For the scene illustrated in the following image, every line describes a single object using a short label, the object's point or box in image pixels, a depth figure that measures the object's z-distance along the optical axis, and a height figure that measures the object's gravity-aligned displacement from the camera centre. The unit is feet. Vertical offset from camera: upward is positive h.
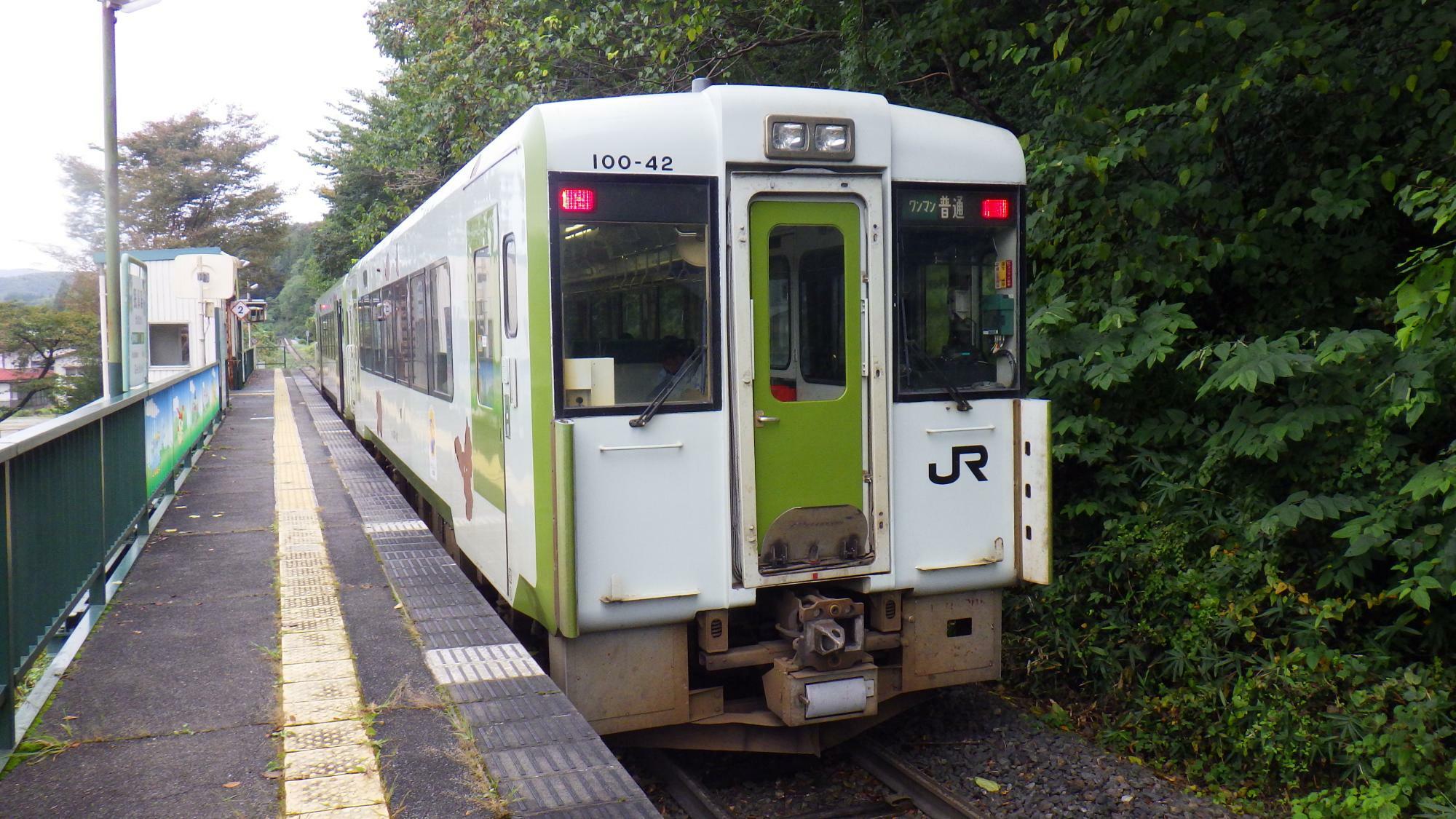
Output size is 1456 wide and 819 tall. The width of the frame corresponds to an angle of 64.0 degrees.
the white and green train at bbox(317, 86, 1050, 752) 16.03 -0.54
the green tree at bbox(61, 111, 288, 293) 176.96 +29.37
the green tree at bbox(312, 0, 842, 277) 33.60 +9.95
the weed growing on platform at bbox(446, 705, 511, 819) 11.84 -4.33
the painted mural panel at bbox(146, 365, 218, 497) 29.04 -1.25
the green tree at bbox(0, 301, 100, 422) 50.03 +2.42
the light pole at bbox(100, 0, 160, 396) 31.09 +7.75
